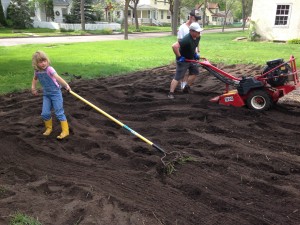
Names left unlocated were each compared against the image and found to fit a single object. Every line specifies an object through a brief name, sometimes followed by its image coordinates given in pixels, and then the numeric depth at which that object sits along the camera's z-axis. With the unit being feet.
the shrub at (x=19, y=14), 127.77
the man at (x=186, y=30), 26.55
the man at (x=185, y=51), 23.80
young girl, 16.69
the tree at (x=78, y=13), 147.84
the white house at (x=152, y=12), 208.13
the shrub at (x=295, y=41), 72.11
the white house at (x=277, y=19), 74.18
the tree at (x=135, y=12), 146.30
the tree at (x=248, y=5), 207.77
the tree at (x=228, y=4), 192.61
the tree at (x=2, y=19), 126.41
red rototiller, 20.86
